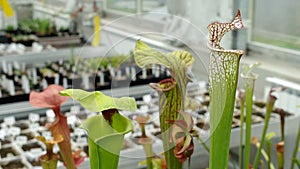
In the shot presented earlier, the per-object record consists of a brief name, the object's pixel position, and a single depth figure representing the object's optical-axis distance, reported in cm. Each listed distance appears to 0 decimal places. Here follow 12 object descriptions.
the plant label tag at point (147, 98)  101
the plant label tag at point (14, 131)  164
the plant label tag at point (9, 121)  175
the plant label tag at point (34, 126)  170
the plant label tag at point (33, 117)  179
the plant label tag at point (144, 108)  77
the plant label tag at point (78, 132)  164
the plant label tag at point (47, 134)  158
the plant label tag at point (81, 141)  156
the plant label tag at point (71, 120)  164
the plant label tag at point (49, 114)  176
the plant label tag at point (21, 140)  157
